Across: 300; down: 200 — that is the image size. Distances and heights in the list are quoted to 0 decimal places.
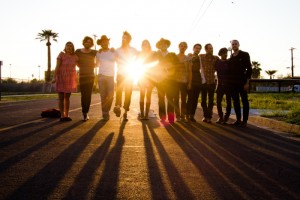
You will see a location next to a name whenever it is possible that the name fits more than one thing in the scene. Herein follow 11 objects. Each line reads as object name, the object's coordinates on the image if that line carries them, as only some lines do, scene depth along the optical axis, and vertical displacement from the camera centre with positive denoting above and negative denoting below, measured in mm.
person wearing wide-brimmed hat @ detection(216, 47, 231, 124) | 10188 +281
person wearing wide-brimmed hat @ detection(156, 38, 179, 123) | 10344 +384
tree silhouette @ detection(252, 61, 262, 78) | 119562 +7042
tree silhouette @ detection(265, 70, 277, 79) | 129025 +6777
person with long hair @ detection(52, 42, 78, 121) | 10461 +455
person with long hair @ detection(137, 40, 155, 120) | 10406 +647
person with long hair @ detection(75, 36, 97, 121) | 10461 +559
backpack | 11508 -625
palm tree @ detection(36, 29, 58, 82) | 79688 +11404
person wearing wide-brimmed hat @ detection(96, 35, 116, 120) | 10461 +564
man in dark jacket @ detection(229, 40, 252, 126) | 9734 +416
